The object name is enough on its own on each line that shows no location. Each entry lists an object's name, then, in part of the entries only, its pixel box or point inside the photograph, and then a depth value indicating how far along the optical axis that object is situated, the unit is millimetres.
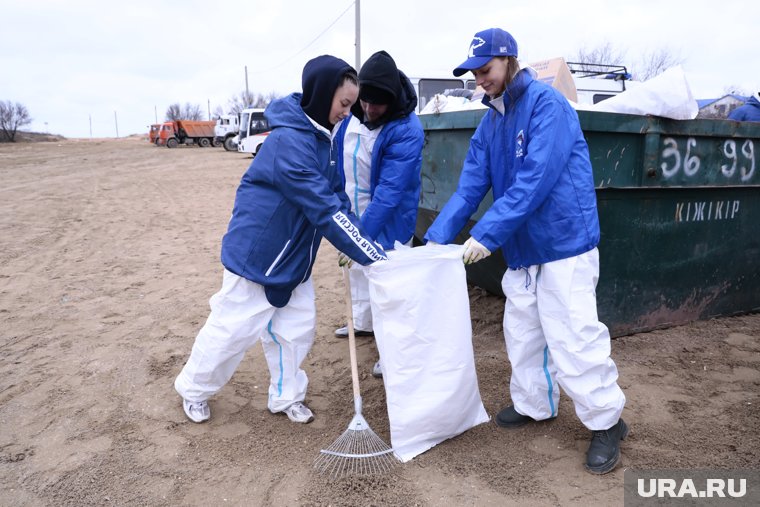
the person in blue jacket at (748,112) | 4793
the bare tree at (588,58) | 25288
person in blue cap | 2258
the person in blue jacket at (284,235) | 2393
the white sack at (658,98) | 3311
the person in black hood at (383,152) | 2941
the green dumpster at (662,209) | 3350
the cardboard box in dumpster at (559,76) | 4473
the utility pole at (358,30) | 15516
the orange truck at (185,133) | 32750
